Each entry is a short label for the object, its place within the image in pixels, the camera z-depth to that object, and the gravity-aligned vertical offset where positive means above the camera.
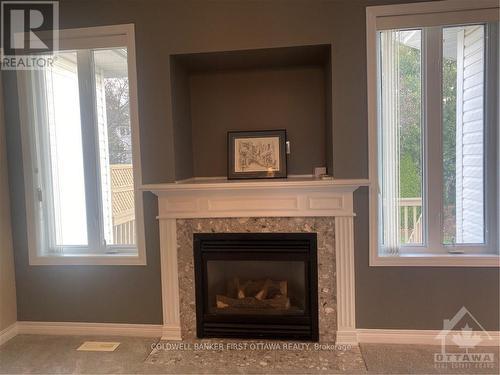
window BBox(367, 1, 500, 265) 2.24 +0.13
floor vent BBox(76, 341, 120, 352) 2.32 -1.28
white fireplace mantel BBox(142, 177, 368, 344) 2.22 -0.28
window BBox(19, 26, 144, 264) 2.53 +0.12
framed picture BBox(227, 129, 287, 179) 2.54 +0.10
